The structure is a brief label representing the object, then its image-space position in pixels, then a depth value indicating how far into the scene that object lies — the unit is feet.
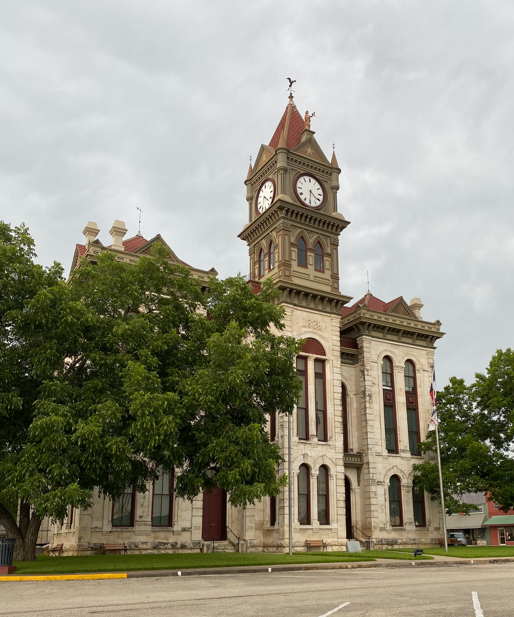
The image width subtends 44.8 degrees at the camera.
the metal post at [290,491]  92.32
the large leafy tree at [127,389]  61.77
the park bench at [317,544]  107.55
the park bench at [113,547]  91.56
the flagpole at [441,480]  107.45
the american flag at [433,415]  107.76
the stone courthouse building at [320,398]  104.99
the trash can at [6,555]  58.23
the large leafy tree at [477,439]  116.47
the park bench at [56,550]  95.95
